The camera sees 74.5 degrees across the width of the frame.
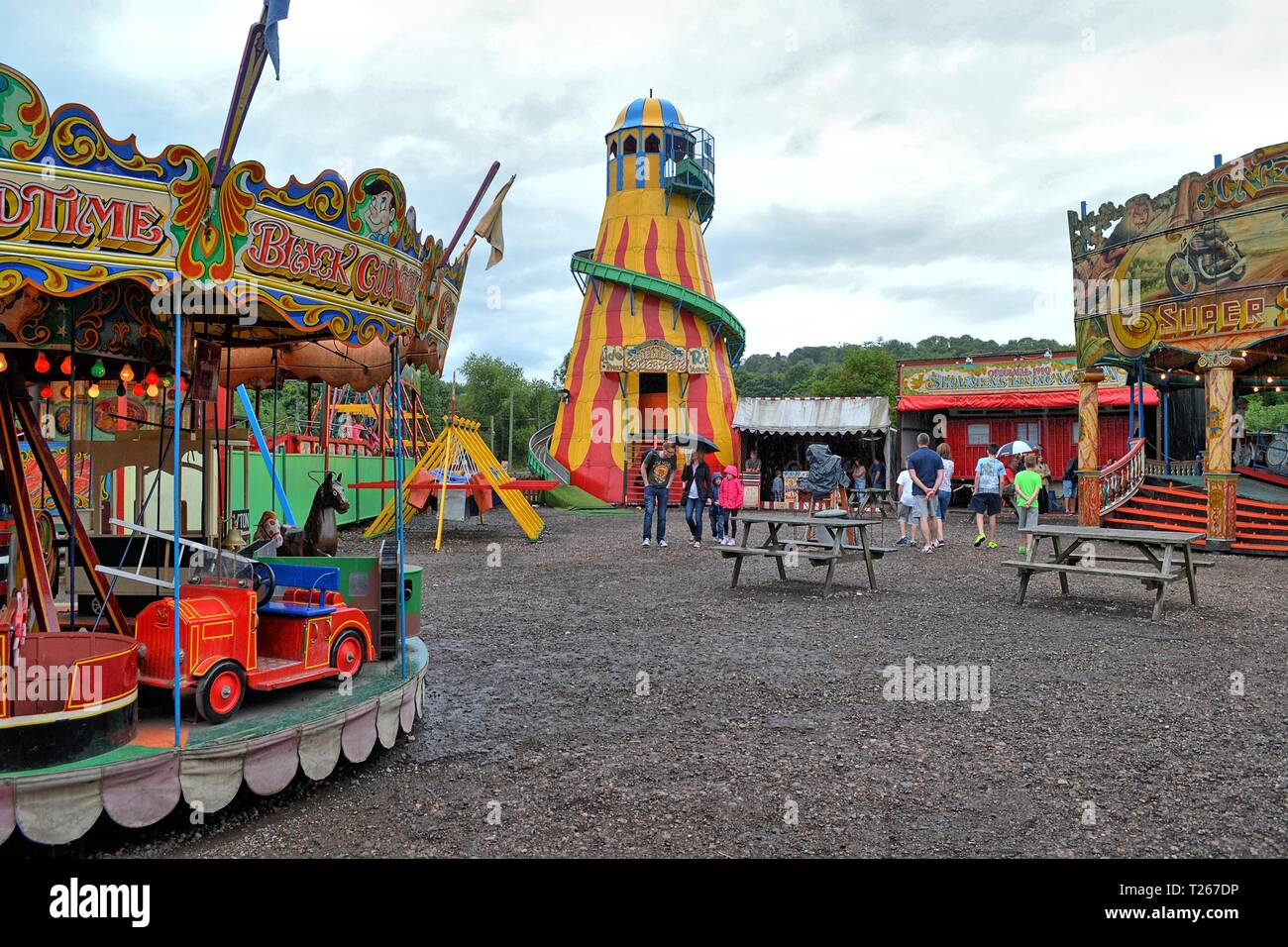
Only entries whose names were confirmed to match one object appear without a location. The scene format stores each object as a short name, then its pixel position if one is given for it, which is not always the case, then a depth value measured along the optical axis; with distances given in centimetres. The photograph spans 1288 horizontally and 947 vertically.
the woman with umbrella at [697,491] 1636
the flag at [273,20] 362
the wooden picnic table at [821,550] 1011
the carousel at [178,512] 365
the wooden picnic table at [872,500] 2299
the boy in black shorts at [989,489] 1503
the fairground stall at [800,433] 2761
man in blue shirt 1463
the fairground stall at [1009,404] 2706
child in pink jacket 1513
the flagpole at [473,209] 543
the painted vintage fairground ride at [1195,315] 1432
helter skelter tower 2955
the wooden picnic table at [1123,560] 858
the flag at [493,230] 575
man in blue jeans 1527
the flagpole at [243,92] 364
